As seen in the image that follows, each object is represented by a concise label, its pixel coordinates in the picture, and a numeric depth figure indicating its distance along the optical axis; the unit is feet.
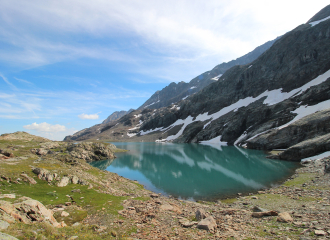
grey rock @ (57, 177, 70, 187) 68.59
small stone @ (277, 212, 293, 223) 39.68
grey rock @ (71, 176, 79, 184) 74.39
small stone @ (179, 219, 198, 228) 38.93
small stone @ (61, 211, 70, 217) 41.83
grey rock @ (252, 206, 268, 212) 51.28
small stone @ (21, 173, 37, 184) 63.73
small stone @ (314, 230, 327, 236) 31.20
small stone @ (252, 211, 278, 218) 45.09
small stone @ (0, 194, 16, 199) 44.82
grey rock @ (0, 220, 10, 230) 24.19
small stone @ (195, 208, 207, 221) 42.90
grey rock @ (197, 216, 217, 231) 36.24
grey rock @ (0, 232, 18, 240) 18.19
